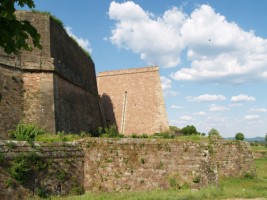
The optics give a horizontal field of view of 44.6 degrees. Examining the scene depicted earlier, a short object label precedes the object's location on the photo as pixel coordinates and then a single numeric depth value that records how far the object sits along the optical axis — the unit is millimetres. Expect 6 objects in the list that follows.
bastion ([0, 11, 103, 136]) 16062
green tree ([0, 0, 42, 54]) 4090
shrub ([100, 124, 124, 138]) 18931
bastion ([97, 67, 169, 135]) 28906
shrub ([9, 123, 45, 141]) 14617
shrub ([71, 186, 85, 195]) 13038
